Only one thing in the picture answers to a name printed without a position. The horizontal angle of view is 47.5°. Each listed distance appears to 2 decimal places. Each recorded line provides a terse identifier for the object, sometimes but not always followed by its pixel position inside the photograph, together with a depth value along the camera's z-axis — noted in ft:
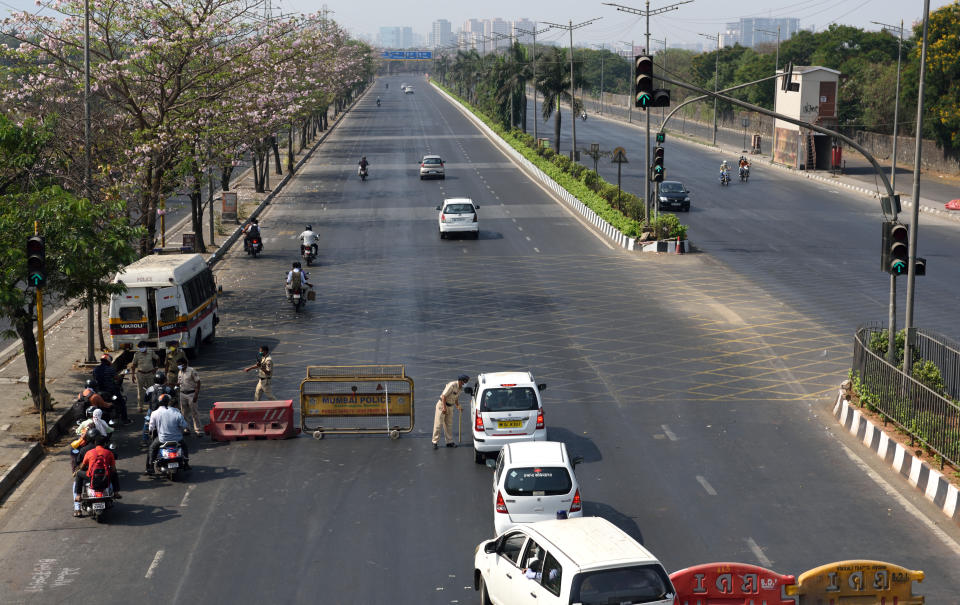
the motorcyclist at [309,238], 125.59
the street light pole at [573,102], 228.88
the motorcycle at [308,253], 125.90
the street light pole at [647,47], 139.31
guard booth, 230.68
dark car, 172.45
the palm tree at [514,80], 302.86
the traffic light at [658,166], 134.42
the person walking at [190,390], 66.23
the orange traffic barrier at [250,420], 65.26
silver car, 211.41
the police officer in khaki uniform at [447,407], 62.95
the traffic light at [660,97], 66.90
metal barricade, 66.80
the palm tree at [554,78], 259.80
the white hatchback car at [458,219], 143.95
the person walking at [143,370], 72.84
